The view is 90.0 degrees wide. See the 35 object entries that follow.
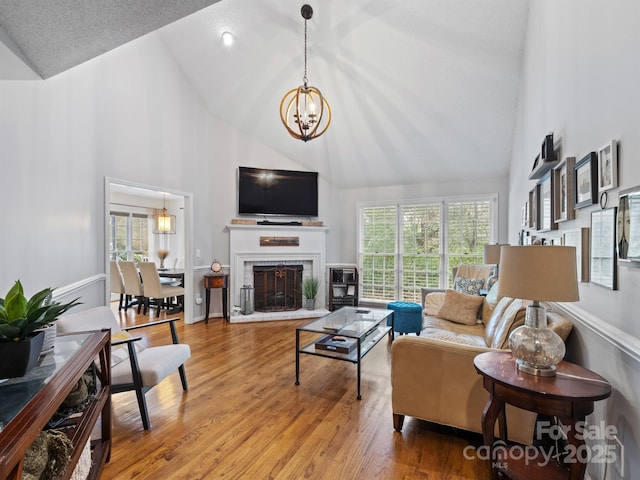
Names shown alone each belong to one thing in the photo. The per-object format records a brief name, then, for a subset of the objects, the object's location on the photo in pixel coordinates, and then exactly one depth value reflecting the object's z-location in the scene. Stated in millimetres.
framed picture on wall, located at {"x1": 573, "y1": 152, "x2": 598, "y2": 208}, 1718
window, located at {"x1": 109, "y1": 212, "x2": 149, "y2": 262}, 7297
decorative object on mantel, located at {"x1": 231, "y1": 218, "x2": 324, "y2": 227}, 5453
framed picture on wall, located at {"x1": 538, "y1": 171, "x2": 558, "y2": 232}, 2473
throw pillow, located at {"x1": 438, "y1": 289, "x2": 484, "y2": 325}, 3506
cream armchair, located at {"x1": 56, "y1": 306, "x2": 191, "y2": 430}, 2203
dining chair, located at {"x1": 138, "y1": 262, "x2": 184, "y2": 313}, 5363
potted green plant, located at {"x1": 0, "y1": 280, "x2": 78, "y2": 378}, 1219
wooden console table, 866
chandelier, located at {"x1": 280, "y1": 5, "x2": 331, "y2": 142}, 3277
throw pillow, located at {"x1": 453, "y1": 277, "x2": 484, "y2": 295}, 4336
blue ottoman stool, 4258
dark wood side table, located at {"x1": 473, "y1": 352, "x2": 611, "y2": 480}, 1368
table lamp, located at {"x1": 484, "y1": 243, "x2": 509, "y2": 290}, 4070
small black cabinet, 5828
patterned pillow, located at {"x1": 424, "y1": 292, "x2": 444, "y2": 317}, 3963
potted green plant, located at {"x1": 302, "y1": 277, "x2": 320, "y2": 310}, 5629
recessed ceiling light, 4164
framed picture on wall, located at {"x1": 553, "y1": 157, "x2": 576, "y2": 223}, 2082
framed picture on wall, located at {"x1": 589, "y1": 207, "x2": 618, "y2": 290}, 1504
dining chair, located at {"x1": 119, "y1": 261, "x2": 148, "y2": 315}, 5676
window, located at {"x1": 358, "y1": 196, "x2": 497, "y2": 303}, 5348
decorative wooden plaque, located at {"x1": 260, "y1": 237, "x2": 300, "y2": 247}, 5564
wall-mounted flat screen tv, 5559
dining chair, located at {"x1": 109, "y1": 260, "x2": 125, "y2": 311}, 5984
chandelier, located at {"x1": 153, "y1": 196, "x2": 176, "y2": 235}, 7328
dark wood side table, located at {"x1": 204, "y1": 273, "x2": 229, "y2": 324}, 5133
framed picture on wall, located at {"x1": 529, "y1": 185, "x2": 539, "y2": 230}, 2973
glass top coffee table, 2922
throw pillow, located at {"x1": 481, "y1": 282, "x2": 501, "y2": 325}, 3311
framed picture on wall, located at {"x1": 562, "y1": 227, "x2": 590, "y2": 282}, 1830
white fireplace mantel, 5414
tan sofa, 1928
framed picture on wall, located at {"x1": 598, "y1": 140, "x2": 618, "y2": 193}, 1487
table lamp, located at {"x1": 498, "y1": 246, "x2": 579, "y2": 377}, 1500
